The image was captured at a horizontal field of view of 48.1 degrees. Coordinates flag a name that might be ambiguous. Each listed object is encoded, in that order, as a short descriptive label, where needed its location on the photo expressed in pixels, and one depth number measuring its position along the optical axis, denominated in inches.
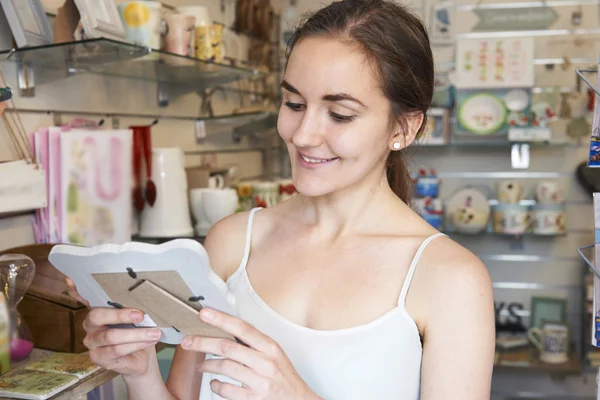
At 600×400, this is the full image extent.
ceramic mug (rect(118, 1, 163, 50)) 72.4
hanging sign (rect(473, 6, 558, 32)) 135.3
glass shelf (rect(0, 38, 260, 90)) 62.7
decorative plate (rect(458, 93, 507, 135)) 132.6
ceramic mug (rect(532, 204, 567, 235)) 131.6
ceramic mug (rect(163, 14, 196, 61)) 79.4
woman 43.8
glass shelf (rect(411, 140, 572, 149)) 135.4
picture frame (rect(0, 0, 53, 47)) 59.7
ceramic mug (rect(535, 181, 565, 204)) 131.6
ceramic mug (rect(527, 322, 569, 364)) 131.4
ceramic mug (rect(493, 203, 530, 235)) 130.9
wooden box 54.9
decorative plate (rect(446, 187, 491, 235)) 133.1
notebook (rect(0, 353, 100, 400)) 45.1
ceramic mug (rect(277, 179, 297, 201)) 106.3
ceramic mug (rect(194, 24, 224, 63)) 84.8
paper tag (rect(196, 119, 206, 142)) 105.0
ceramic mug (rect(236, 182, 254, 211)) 99.9
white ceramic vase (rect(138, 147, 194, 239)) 82.0
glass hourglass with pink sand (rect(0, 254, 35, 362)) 50.7
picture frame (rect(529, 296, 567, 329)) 138.9
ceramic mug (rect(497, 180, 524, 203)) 131.0
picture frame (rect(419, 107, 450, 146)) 137.0
